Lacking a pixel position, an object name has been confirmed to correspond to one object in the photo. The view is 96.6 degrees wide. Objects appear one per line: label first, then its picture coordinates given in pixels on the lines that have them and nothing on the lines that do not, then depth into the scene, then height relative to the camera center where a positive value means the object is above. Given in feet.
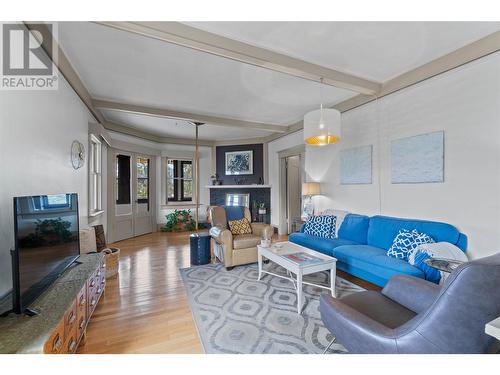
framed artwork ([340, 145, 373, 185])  11.48 +1.11
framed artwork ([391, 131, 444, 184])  8.72 +1.12
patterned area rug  5.75 -4.09
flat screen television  4.37 -1.32
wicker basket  9.87 -3.38
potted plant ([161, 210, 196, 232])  20.74 -3.36
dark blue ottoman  11.80 -3.36
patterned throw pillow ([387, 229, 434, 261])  8.06 -2.11
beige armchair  10.93 -2.85
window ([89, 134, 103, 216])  13.14 +0.69
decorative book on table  7.82 -2.68
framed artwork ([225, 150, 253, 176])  21.29 +2.31
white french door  16.85 -0.64
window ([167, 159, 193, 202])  21.75 +0.67
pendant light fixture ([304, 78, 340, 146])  8.93 +2.47
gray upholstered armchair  3.22 -2.22
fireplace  20.26 -0.98
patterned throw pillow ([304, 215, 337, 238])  11.66 -2.17
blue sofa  7.87 -2.66
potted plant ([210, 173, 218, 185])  21.68 +0.73
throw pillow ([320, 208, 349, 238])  11.76 -1.61
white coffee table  7.50 -2.80
